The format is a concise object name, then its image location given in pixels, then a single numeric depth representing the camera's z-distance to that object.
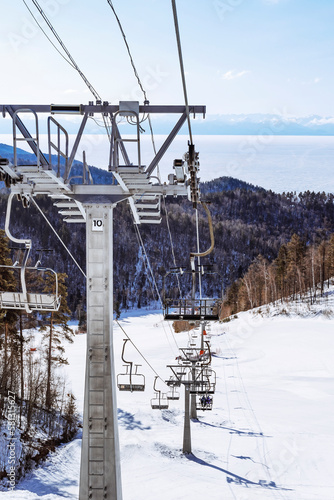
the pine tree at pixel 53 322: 31.45
